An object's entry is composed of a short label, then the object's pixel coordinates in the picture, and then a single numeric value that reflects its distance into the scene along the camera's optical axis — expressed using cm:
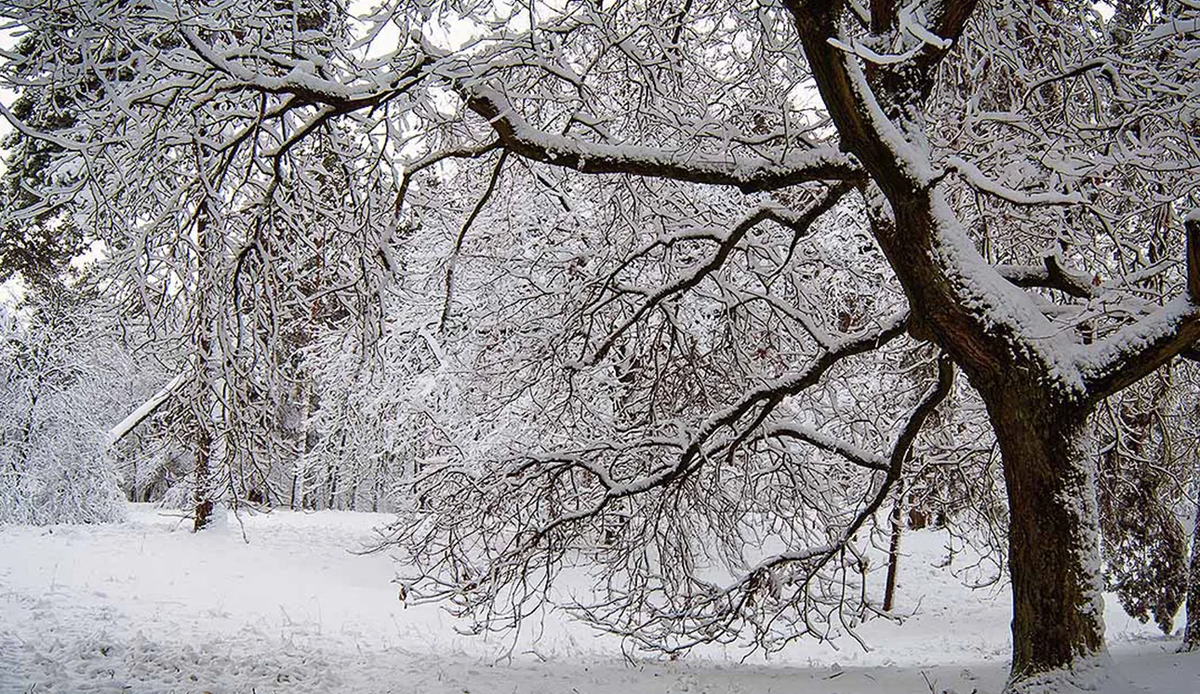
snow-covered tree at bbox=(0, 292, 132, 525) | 1694
